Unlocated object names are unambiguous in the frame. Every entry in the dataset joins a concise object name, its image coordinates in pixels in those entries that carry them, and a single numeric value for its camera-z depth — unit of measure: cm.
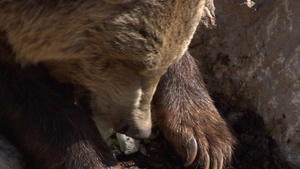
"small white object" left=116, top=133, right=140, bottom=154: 946
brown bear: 714
